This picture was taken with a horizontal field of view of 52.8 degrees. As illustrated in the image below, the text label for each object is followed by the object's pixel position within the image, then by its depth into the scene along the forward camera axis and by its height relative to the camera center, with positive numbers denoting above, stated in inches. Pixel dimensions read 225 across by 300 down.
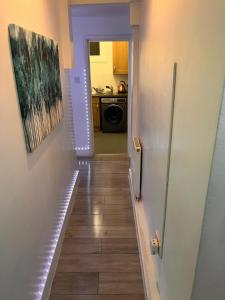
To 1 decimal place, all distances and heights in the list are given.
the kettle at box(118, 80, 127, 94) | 216.3 -14.0
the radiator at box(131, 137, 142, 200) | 89.1 -37.8
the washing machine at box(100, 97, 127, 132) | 209.2 -36.8
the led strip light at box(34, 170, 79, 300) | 60.8 -53.2
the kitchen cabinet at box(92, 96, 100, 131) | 210.5 -35.4
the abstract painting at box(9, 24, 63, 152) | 46.9 -1.9
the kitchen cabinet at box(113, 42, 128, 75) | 202.2 +12.7
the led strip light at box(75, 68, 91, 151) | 143.5 -26.9
